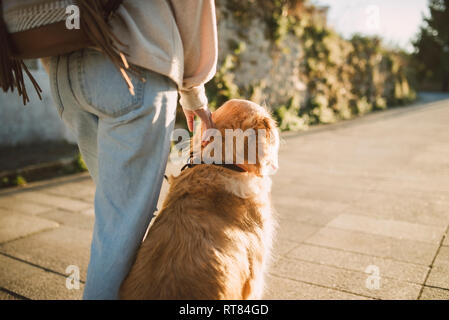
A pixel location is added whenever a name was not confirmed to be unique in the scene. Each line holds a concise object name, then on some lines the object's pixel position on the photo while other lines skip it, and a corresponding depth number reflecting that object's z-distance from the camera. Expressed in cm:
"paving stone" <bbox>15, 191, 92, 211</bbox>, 420
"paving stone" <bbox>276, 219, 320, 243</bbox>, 343
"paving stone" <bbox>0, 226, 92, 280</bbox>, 292
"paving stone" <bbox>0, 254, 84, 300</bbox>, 247
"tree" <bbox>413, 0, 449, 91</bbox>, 3322
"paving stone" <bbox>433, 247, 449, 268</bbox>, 283
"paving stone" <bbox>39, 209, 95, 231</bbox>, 369
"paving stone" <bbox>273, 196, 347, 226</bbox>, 387
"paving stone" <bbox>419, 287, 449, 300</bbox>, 236
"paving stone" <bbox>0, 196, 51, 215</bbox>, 400
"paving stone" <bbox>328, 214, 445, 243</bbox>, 335
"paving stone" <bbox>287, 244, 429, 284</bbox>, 270
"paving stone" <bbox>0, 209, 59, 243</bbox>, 341
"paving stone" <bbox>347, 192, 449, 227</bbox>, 376
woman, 144
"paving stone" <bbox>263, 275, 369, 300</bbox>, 245
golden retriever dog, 148
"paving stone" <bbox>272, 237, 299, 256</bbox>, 313
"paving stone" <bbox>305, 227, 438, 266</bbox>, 298
